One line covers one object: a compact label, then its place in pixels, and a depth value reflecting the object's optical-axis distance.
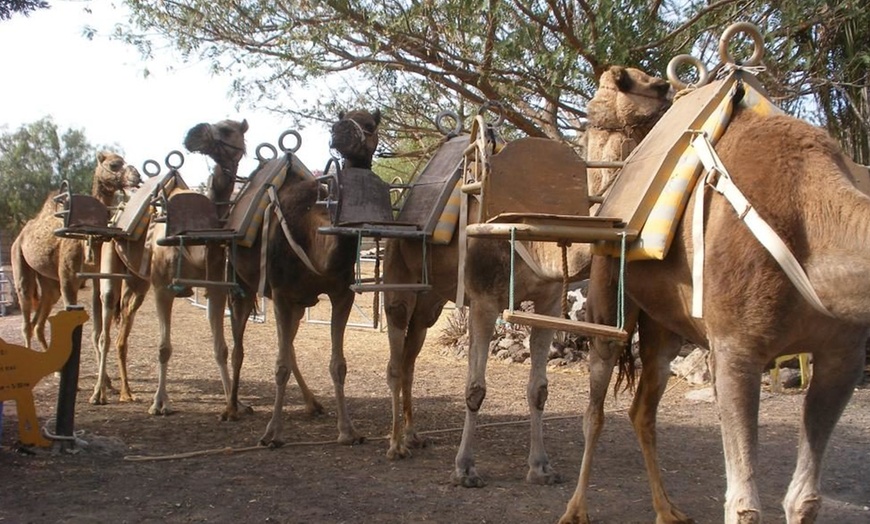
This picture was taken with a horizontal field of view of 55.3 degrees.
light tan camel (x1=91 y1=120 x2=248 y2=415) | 7.60
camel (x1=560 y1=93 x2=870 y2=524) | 2.92
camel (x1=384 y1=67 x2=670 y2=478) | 4.61
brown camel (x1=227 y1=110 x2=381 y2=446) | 6.57
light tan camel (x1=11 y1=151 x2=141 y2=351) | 9.47
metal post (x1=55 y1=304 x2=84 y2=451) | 6.20
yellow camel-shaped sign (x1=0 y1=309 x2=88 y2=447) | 5.95
